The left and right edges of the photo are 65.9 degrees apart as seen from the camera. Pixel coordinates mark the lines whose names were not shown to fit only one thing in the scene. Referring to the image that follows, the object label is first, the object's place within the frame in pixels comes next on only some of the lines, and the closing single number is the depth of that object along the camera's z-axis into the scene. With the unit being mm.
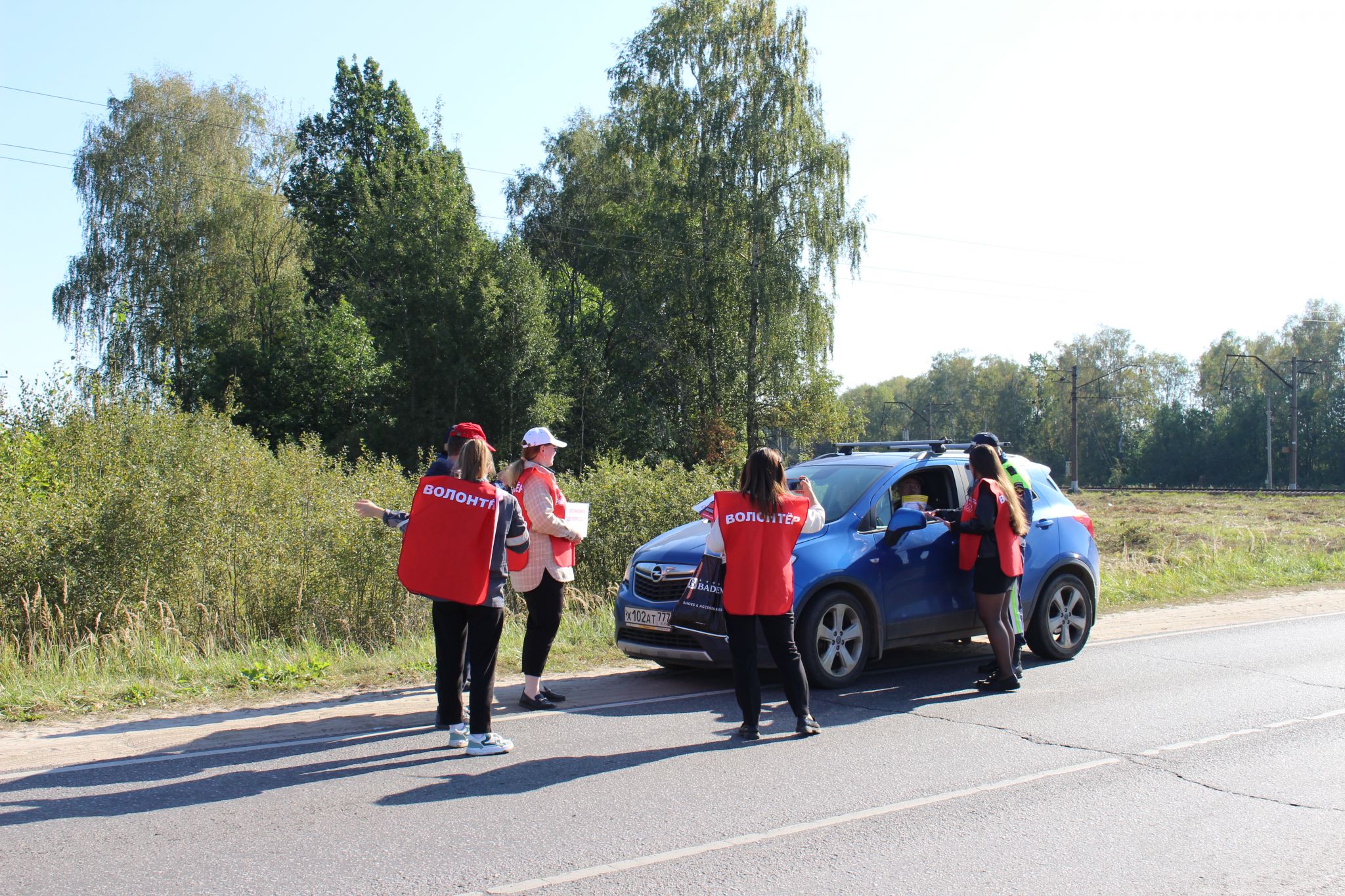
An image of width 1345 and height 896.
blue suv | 7973
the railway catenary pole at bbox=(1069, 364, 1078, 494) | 54594
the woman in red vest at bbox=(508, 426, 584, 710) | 7156
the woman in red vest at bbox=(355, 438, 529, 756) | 6121
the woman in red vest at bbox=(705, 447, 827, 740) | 6570
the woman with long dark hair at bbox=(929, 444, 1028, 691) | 8133
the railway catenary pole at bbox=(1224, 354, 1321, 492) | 59250
